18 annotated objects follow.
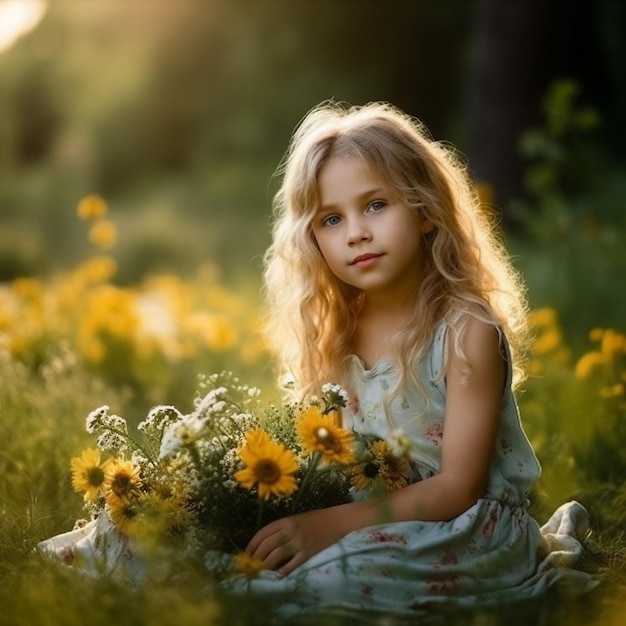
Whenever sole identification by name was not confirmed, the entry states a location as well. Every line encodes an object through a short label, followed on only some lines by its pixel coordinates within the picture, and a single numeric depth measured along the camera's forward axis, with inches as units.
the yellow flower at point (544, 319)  180.2
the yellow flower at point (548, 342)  181.0
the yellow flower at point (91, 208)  197.3
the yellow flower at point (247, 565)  93.3
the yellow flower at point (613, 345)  152.3
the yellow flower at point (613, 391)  145.6
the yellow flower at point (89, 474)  103.0
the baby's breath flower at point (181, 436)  93.4
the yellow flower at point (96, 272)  220.7
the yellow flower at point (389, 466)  106.9
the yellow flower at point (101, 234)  211.3
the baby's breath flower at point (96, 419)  102.7
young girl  98.9
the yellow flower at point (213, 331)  215.6
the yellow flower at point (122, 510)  102.0
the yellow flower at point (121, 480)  102.5
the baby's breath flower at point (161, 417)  105.0
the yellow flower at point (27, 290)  215.3
